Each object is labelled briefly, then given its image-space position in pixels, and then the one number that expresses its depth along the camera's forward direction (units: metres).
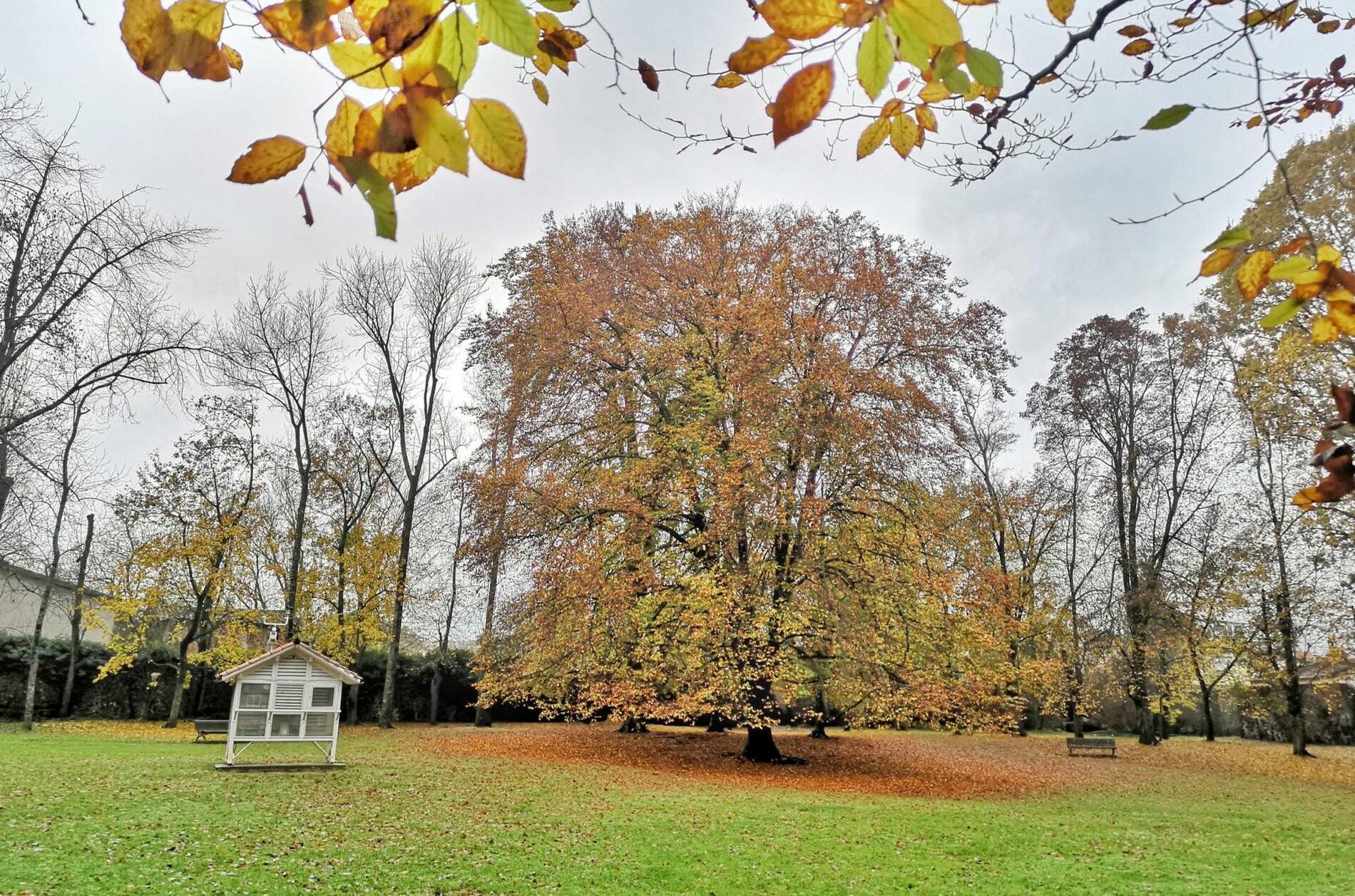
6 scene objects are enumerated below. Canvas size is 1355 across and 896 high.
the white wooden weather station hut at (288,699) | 11.85
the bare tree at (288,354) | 21.97
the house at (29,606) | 29.11
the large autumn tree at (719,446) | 13.23
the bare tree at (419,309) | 23.48
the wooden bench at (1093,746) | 19.94
